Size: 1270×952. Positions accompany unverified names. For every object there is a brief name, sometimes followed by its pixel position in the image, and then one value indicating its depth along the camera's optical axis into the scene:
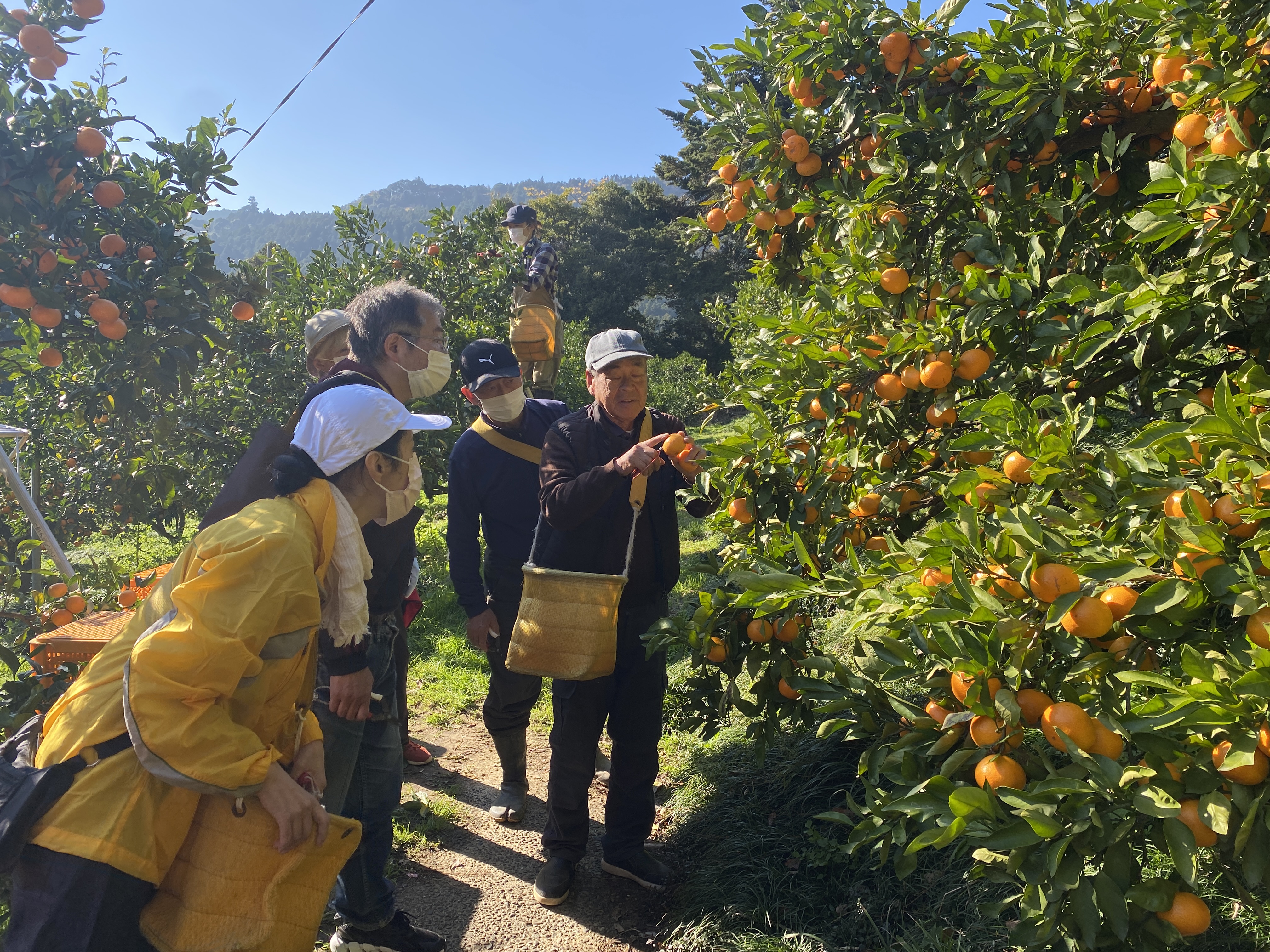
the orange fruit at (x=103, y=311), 3.22
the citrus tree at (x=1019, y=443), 1.14
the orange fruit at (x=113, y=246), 3.33
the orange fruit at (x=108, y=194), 3.31
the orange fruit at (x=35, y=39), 3.16
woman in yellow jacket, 1.54
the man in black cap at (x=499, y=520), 3.61
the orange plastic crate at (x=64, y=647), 2.63
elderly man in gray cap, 2.93
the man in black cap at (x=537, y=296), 5.66
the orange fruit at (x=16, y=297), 3.05
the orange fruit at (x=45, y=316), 3.13
